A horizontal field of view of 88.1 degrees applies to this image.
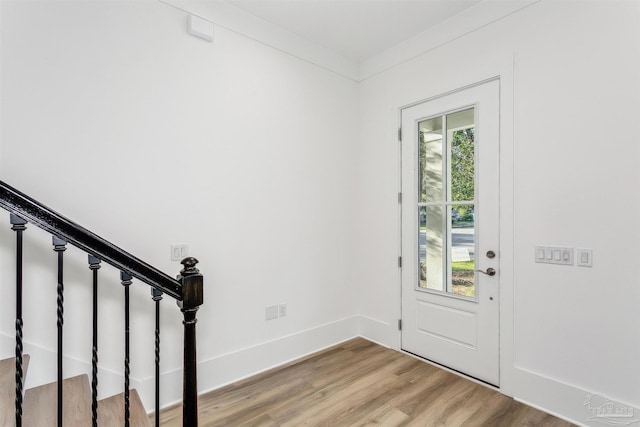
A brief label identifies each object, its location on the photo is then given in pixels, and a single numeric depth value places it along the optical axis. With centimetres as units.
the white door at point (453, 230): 247
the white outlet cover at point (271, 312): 275
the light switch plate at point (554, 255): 209
